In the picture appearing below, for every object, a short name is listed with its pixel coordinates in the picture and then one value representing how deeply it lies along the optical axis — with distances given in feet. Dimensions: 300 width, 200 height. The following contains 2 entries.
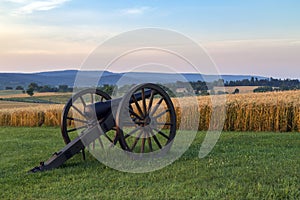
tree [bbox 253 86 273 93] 104.63
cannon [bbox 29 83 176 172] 26.45
